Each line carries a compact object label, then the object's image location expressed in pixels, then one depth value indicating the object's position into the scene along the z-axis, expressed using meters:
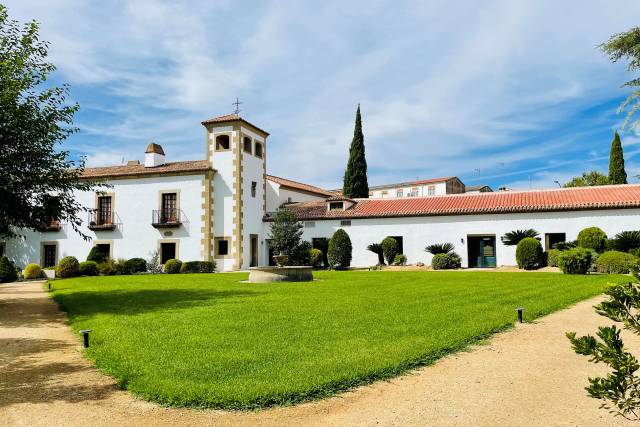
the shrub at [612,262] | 21.56
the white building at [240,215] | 30.45
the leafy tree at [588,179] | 55.66
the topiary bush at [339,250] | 32.31
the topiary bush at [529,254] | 26.61
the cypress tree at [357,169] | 46.38
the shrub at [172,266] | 31.59
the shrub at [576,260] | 22.06
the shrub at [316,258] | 33.03
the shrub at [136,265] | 32.72
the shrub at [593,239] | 25.94
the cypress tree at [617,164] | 46.69
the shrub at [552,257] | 26.07
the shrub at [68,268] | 30.03
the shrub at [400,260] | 31.89
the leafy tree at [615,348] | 2.94
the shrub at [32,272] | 30.83
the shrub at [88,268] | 30.92
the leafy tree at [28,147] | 12.98
